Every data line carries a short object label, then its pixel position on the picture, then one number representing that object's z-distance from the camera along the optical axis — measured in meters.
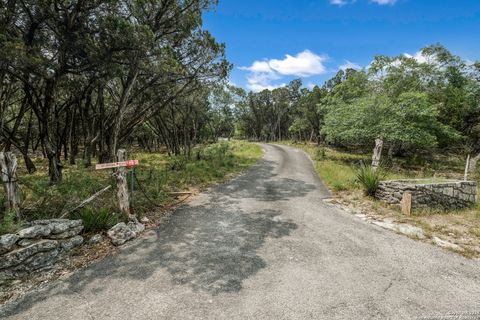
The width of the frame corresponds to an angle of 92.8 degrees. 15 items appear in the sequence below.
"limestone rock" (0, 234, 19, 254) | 3.66
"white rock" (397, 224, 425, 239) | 5.77
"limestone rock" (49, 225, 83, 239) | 4.38
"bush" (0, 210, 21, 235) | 3.87
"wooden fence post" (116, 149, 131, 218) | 5.71
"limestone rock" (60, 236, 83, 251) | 4.39
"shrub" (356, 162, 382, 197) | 8.65
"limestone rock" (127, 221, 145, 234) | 5.52
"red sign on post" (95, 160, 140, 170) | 5.44
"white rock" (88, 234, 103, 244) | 4.86
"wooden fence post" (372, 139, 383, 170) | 11.94
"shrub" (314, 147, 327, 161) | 20.31
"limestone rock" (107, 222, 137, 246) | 4.99
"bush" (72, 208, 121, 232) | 5.05
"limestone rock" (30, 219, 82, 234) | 4.34
